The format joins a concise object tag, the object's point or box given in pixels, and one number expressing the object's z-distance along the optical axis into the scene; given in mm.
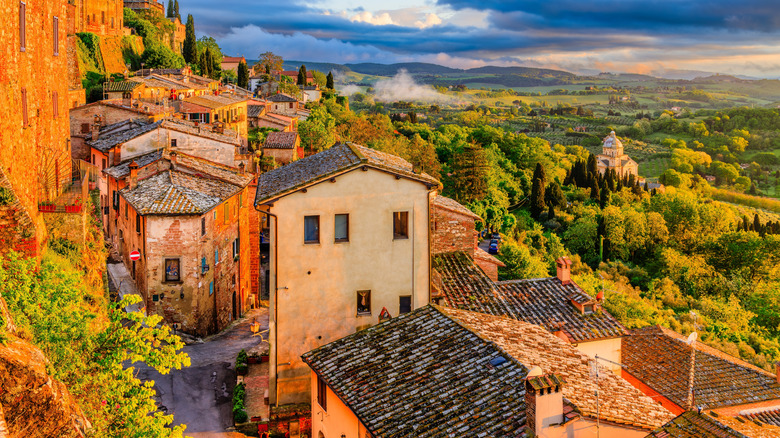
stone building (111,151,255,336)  25484
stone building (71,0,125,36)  74375
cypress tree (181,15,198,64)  92312
